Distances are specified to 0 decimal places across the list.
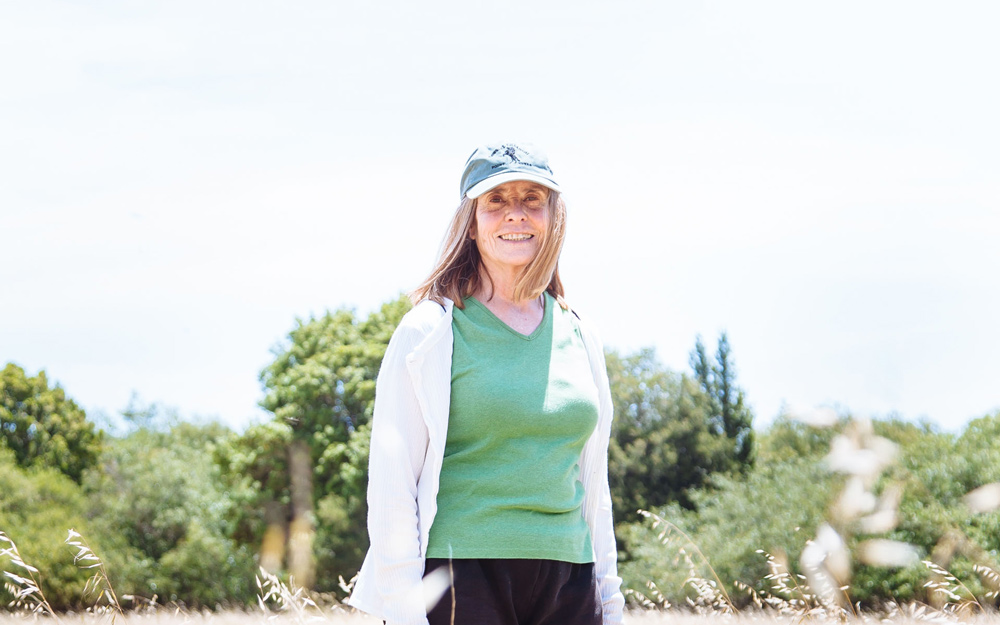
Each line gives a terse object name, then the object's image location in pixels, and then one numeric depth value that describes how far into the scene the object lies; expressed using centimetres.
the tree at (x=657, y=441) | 2538
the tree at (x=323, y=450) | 2339
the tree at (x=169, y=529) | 2727
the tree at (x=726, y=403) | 2641
